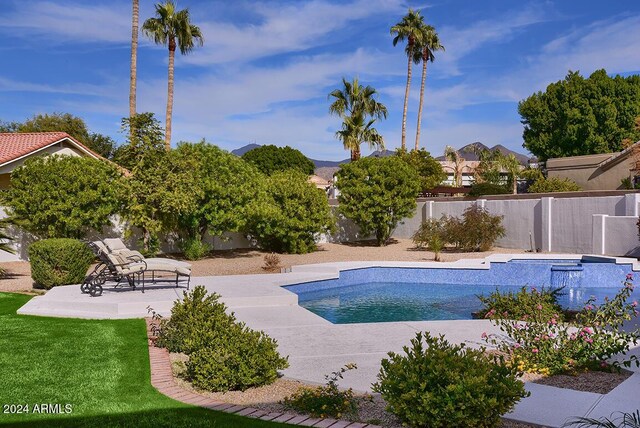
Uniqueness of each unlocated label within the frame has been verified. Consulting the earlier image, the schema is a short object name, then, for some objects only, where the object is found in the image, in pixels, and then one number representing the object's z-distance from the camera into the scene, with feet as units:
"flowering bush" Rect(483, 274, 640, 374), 21.63
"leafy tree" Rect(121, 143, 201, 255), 61.57
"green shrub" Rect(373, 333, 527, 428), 15.11
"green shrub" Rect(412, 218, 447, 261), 79.61
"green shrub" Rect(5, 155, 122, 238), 61.36
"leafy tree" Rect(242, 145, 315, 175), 206.59
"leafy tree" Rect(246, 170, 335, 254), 74.02
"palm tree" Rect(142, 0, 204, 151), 100.53
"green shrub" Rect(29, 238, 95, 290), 42.93
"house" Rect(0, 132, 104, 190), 79.97
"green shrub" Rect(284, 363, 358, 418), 17.34
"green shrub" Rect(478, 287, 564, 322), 31.07
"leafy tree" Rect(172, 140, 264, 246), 64.95
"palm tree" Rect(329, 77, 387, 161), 125.80
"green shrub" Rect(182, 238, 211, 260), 67.97
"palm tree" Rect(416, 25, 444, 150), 145.48
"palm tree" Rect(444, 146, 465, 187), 203.02
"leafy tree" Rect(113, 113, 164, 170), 63.98
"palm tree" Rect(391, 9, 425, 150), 143.64
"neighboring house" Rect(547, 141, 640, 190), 121.80
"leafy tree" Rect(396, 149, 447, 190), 132.29
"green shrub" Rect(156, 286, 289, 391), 19.61
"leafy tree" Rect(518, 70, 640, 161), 160.86
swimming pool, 43.55
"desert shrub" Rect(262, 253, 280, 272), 57.06
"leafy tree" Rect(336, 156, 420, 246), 85.66
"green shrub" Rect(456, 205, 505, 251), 76.48
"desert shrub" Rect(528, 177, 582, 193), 105.91
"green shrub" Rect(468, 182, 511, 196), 122.35
